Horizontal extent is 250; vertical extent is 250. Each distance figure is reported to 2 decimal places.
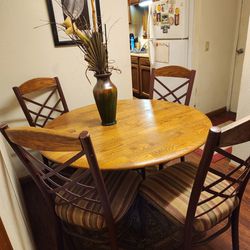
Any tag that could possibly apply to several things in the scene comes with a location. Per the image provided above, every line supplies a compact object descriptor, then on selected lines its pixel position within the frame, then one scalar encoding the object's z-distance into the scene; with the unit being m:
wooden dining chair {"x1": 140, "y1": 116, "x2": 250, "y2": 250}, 0.80
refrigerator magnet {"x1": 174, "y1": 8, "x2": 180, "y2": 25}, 2.93
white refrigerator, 2.93
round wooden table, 1.06
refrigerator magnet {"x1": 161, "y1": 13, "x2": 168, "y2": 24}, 3.12
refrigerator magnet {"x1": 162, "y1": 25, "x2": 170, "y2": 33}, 3.16
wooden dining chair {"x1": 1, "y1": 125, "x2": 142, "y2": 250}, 0.82
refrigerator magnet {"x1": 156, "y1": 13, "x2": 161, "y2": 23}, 3.23
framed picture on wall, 1.94
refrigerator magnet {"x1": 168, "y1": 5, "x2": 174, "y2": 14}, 2.99
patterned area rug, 1.43
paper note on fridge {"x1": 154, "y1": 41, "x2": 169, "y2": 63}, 3.31
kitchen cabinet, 3.90
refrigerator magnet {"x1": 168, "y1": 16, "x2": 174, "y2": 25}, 3.05
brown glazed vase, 1.36
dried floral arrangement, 1.24
